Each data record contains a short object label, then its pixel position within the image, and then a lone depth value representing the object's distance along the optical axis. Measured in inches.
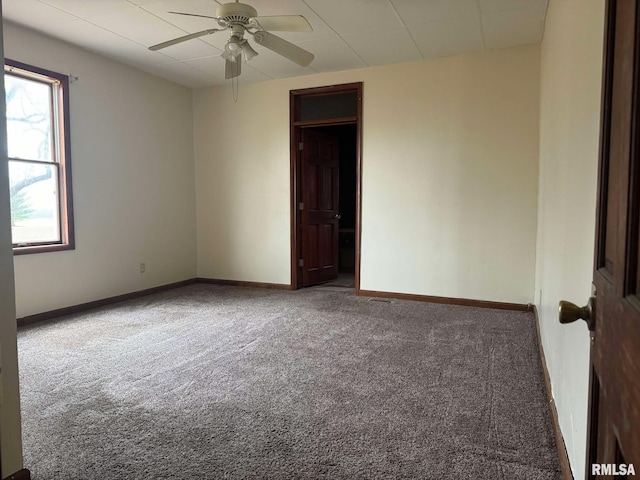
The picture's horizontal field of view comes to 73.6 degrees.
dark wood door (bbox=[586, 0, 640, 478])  22.5
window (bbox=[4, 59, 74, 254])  152.9
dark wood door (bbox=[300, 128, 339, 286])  225.5
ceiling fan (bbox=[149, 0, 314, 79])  113.4
